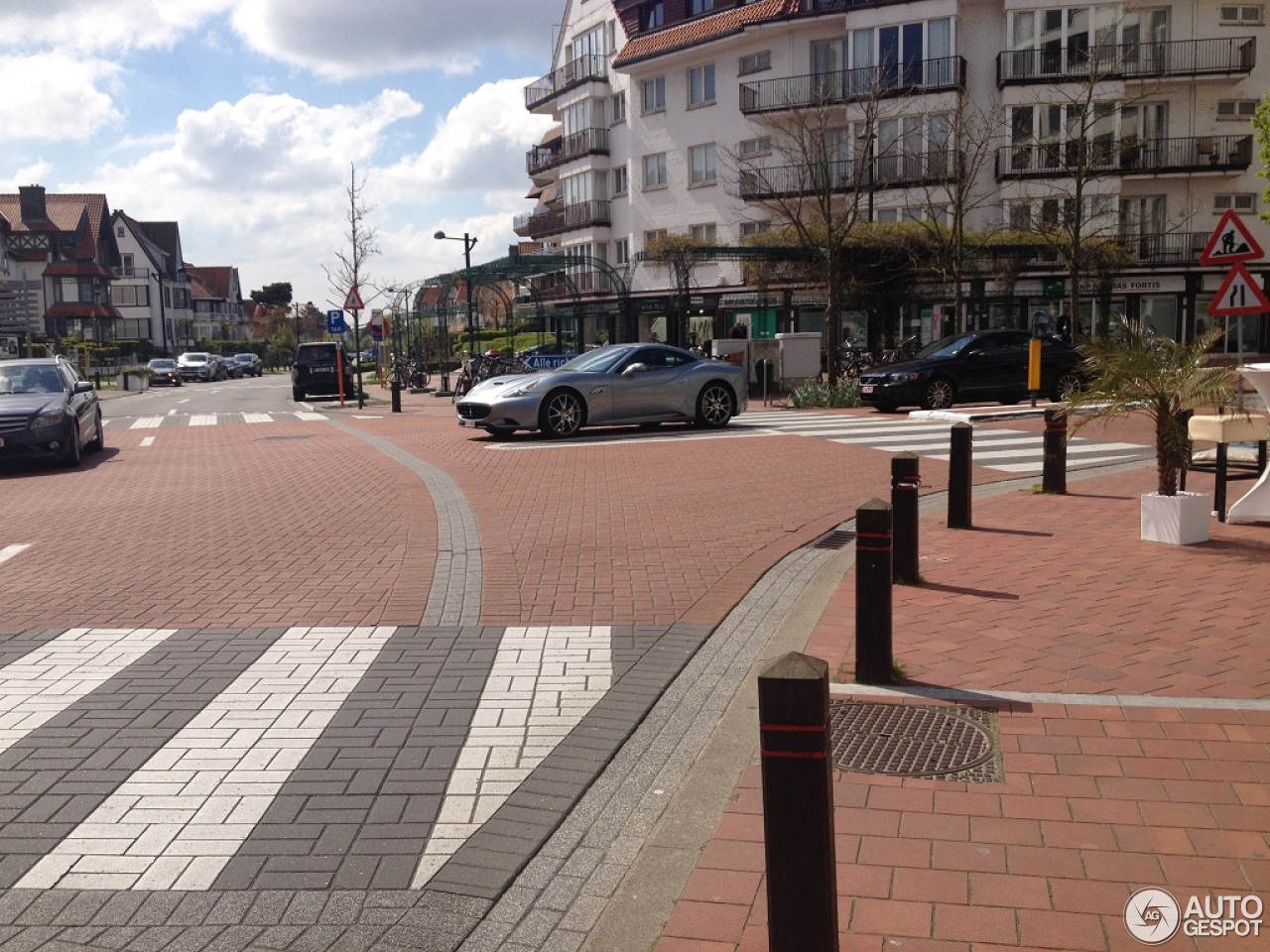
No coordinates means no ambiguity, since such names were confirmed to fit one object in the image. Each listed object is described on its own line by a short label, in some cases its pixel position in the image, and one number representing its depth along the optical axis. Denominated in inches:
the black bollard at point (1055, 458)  430.3
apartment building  1486.2
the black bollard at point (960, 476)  369.7
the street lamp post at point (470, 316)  1374.3
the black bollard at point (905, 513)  291.6
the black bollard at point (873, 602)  220.5
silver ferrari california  705.6
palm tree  334.3
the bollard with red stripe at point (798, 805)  110.6
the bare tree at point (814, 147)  1406.9
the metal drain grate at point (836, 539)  366.6
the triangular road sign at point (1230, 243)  482.3
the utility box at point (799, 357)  1111.0
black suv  1444.4
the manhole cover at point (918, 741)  179.3
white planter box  339.0
